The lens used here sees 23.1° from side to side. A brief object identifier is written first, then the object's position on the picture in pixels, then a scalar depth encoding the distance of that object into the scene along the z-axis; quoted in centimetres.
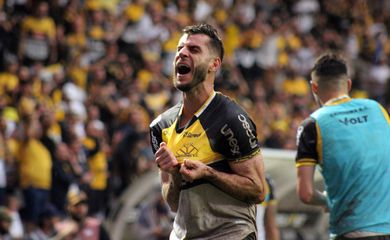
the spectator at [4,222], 1185
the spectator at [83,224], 1141
